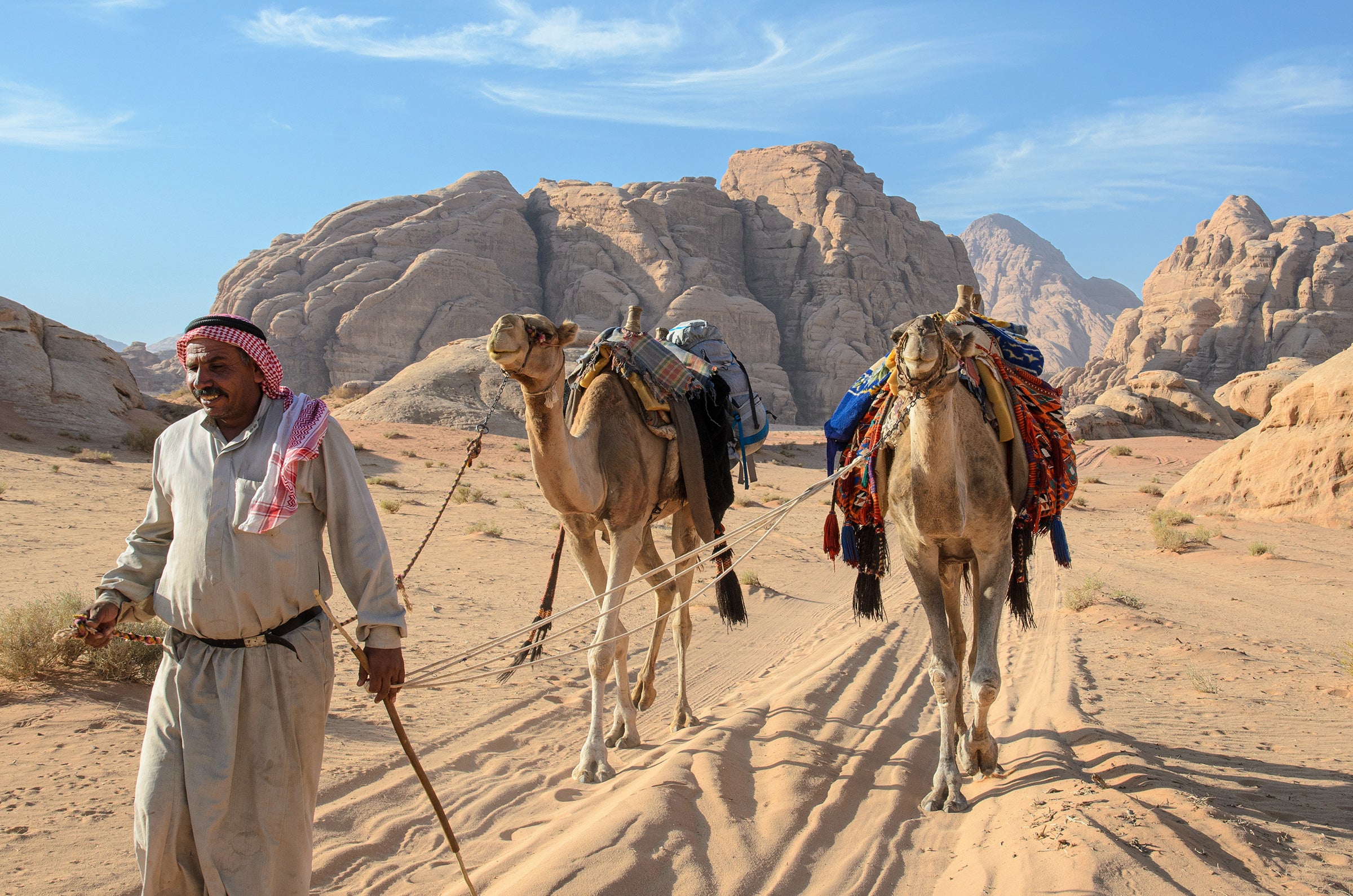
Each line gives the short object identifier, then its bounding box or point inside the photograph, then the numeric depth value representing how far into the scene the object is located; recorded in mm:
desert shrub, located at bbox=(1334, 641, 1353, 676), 7511
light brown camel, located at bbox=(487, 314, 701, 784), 4715
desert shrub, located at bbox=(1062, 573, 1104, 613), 10531
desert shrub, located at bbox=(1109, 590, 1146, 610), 10688
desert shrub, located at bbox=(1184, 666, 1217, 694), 7180
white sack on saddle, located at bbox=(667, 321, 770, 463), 7621
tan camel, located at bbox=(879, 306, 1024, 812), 4598
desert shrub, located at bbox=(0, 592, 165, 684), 5641
